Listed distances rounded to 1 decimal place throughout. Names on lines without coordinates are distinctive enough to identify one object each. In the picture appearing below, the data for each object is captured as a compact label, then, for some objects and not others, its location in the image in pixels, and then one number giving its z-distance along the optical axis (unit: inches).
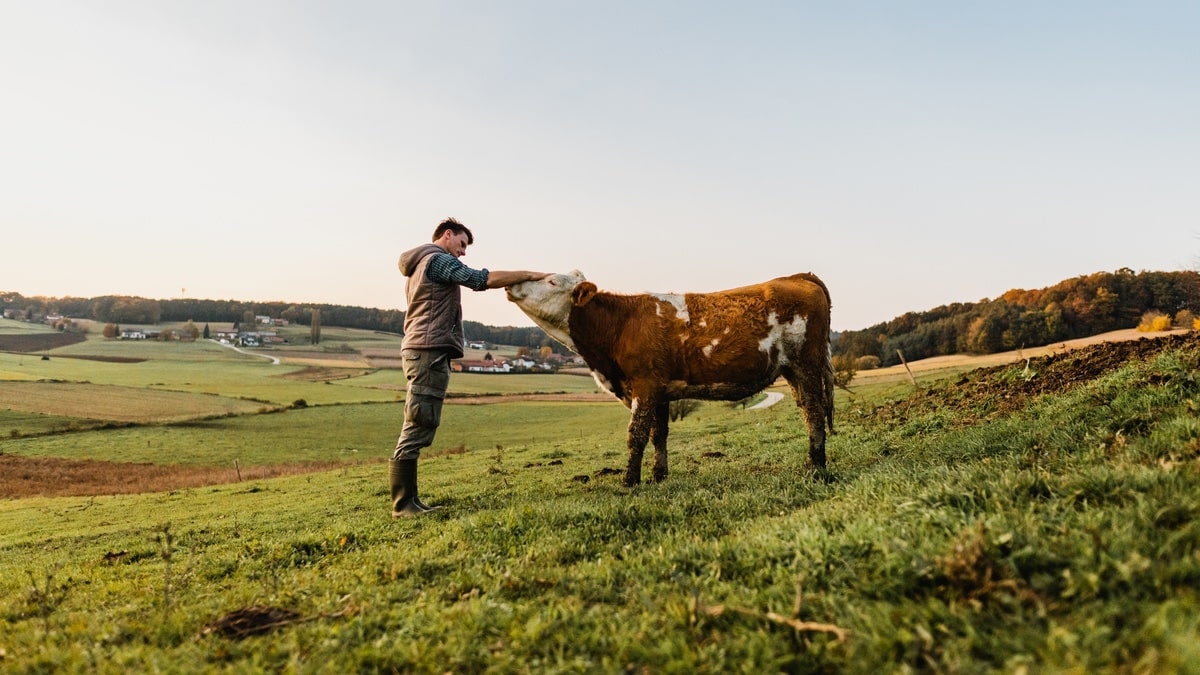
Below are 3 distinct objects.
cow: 297.9
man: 288.5
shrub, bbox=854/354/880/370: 2618.1
